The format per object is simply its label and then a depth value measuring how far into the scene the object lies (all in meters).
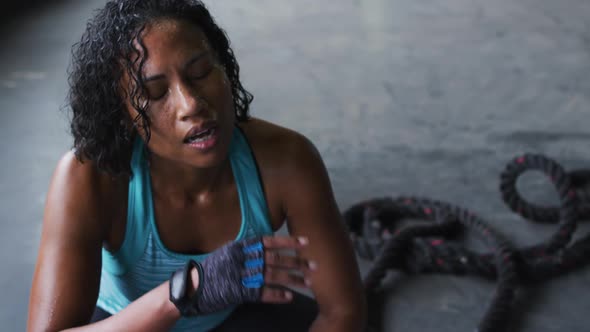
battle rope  2.42
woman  1.32
